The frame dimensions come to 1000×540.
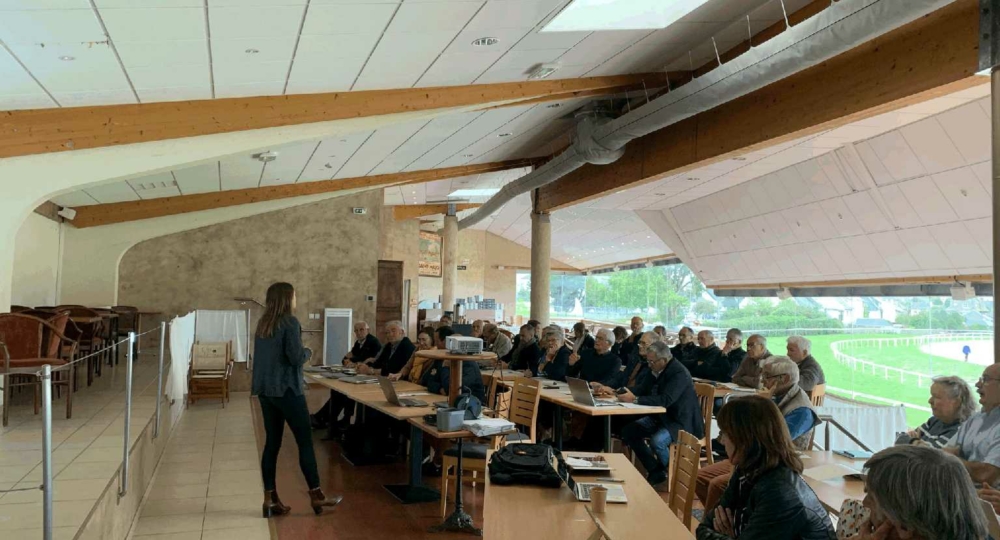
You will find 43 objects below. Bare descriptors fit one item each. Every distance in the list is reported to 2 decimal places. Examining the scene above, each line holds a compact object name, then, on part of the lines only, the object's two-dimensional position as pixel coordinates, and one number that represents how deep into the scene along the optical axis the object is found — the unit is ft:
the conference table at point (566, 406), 19.36
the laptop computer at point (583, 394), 19.77
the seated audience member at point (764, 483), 8.02
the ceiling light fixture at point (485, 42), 18.84
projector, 17.89
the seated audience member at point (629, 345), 33.86
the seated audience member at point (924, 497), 5.75
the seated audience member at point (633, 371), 21.80
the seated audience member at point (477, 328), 37.92
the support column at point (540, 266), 47.78
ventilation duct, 14.57
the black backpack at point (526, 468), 10.82
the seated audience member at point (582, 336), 31.91
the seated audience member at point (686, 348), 30.32
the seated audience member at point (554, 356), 26.89
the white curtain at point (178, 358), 25.64
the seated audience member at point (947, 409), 13.26
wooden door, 52.21
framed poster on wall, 87.35
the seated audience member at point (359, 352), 28.68
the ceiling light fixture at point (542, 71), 22.67
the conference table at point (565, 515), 8.86
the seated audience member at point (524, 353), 30.99
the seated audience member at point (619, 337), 34.68
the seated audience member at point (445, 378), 20.22
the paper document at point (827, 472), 11.92
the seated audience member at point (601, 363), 25.05
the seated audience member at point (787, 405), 15.05
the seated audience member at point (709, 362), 28.58
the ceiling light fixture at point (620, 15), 18.88
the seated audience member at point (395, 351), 25.98
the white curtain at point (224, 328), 39.70
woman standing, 16.02
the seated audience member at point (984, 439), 11.41
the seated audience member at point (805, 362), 21.17
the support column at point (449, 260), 70.18
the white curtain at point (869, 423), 23.52
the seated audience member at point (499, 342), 34.04
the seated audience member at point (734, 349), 28.51
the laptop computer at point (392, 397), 18.72
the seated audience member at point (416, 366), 24.22
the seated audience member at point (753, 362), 26.30
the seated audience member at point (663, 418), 19.79
